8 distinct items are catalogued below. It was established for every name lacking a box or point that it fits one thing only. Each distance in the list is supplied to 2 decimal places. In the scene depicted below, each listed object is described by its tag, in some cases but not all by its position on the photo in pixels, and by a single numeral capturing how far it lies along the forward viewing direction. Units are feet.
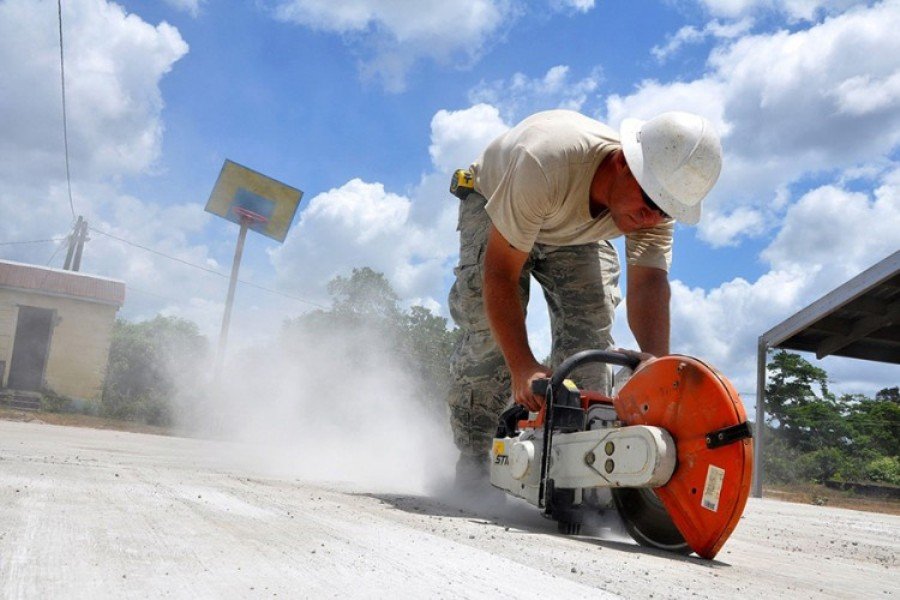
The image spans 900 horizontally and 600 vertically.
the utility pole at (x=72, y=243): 88.99
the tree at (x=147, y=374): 69.00
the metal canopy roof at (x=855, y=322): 28.94
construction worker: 8.90
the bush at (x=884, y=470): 45.65
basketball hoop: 59.67
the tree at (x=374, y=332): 49.86
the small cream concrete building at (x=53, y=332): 67.77
